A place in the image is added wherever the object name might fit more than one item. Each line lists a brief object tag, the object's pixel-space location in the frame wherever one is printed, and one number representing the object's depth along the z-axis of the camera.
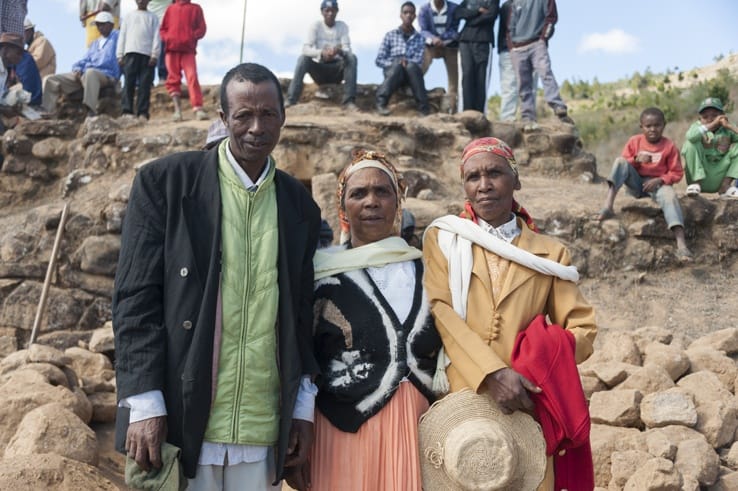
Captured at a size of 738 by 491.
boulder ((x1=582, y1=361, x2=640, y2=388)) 4.67
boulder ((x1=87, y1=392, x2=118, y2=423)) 4.47
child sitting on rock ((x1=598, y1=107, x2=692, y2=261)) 6.58
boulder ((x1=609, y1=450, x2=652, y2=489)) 3.67
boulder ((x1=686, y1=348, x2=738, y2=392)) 4.79
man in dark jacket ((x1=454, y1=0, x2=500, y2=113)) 8.76
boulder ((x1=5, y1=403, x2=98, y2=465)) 3.34
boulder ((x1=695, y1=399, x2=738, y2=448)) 4.13
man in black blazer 1.97
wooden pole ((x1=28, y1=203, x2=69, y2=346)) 6.10
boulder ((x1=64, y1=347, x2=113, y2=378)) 5.05
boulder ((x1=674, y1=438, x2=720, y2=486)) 3.70
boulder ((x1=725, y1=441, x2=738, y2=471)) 4.03
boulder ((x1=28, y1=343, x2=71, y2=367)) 4.50
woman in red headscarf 2.26
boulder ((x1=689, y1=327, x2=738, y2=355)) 5.23
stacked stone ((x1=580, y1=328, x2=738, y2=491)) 3.70
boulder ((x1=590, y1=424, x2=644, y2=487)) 3.83
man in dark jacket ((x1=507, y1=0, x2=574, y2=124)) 8.55
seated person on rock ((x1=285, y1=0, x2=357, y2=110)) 8.87
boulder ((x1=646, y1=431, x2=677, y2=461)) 3.82
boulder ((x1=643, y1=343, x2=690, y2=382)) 4.77
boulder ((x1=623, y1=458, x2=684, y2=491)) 3.44
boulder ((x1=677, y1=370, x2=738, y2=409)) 4.35
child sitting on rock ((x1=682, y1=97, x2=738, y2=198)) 7.05
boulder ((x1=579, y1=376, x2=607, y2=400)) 4.68
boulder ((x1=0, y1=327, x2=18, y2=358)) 6.08
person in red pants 8.59
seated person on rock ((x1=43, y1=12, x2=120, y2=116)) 8.88
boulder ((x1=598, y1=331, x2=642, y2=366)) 5.00
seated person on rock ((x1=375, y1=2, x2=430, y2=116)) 8.87
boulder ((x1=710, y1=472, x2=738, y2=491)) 3.73
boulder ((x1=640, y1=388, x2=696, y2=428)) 4.16
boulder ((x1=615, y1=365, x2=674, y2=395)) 4.48
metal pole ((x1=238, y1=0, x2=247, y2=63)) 8.84
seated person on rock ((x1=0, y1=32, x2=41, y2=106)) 8.98
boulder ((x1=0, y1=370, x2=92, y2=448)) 3.76
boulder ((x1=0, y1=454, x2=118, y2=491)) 2.79
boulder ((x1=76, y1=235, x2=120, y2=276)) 6.45
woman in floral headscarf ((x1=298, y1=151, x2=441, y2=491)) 2.26
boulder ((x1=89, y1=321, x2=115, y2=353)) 5.43
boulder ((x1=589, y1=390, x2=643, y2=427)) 4.24
